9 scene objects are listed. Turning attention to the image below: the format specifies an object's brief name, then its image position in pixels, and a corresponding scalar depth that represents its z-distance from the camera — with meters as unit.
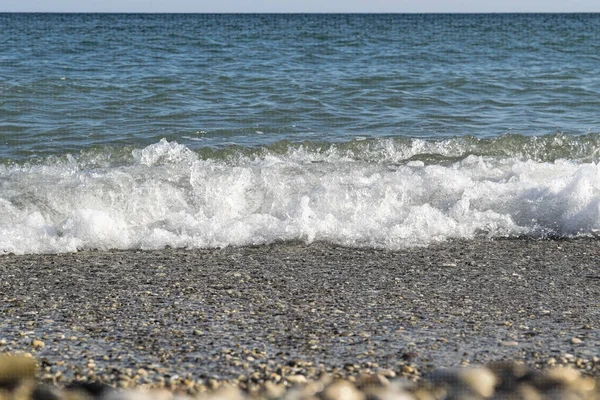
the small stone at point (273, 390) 6.76
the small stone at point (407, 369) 7.23
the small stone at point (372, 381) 6.98
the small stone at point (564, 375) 7.09
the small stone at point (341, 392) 6.74
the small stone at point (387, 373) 7.15
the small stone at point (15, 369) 6.95
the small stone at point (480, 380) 6.91
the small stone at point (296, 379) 7.03
